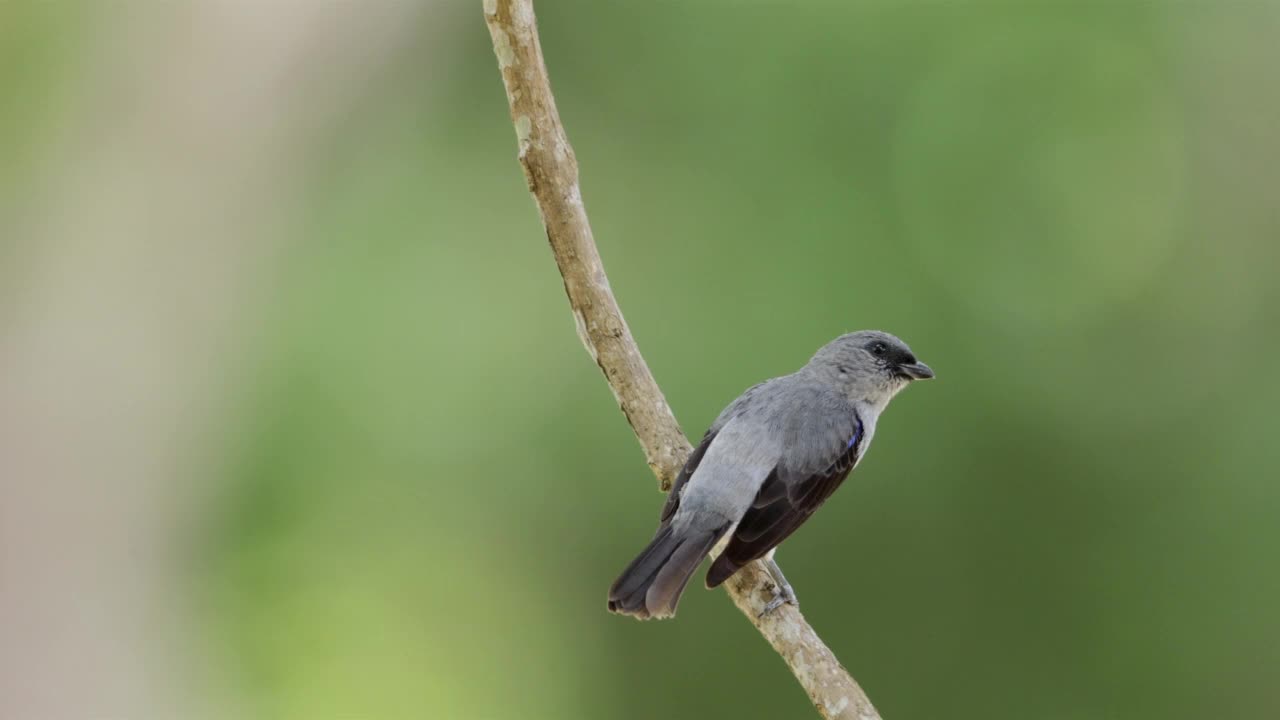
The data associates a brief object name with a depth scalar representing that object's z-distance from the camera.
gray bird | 7.46
